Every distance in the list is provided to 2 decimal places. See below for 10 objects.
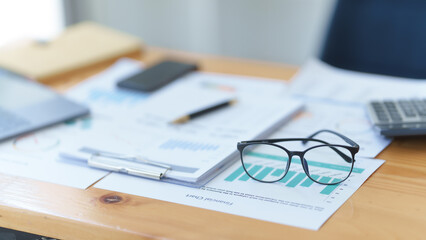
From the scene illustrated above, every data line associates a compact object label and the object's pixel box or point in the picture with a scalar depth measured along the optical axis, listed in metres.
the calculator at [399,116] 1.16
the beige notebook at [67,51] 1.50
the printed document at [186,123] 1.14
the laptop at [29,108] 1.24
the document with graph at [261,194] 1.02
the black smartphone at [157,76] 1.40
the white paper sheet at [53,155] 1.11
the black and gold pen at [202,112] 1.25
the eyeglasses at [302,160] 1.09
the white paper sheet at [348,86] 1.32
